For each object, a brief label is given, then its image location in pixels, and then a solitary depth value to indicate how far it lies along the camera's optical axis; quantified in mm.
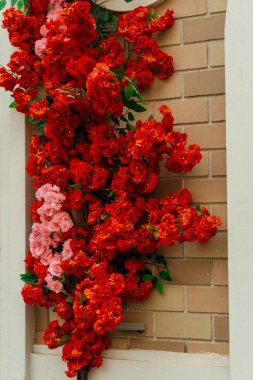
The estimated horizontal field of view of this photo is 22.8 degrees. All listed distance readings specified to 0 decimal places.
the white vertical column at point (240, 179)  2250
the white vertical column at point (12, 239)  2695
